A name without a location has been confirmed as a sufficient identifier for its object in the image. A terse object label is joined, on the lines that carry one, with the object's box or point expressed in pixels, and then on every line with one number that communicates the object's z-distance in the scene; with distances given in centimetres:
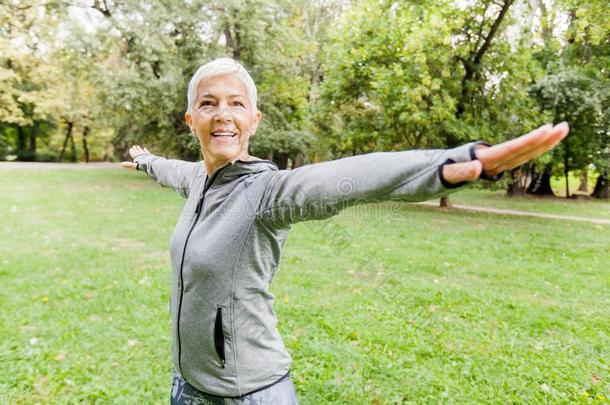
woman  131
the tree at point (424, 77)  1293
